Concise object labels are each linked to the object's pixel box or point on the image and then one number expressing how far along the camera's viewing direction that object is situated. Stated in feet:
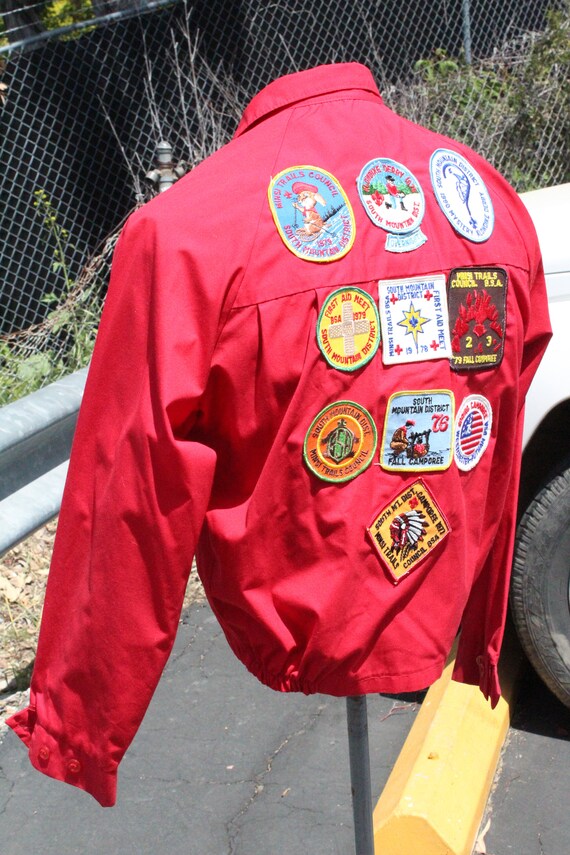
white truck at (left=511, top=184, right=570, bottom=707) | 9.62
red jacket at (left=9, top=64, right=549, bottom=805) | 4.59
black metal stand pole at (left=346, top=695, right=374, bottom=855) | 5.77
